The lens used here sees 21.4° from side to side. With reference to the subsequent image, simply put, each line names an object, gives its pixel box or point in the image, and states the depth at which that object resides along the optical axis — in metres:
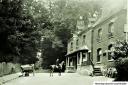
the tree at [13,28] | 21.88
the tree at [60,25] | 59.19
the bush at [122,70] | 18.09
